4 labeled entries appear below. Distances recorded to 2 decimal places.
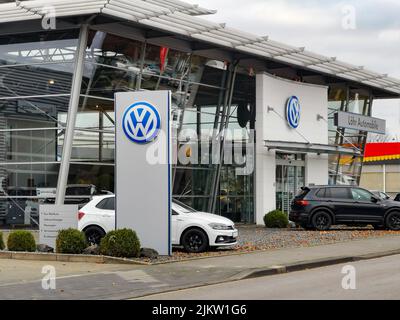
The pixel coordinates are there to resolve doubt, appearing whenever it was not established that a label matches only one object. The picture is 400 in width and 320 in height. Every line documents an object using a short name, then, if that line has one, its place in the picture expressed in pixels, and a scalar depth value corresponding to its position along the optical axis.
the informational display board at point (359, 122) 35.94
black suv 26.89
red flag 27.41
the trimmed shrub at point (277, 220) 29.14
